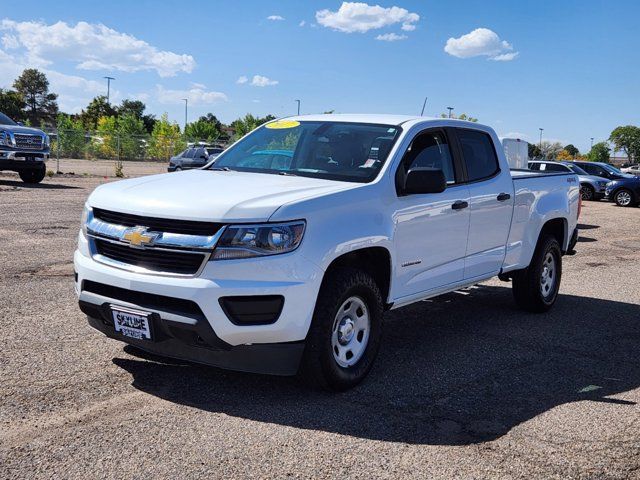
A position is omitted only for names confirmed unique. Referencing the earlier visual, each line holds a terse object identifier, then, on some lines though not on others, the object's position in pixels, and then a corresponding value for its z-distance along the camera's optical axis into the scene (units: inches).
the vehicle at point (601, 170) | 1117.1
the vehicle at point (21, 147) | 744.3
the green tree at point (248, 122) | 3065.9
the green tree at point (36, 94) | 3890.3
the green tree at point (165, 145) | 1844.5
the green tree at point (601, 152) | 4777.1
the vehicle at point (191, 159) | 1291.8
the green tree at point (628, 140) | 5019.7
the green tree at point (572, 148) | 5398.6
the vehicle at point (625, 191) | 1050.1
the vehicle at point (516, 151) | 805.9
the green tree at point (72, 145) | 1649.9
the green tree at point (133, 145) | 1782.7
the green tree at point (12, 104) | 3117.6
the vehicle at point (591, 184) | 1125.1
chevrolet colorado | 157.1
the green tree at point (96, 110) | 3614.7
